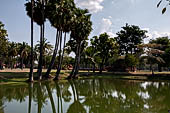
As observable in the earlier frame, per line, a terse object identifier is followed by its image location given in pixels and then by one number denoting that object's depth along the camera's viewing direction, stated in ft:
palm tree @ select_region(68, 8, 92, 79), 121.60
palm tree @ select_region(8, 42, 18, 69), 226.38
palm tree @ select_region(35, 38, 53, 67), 236.22
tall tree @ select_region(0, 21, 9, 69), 114.46
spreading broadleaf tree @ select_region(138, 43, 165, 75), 142.20
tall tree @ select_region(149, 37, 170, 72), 167.50
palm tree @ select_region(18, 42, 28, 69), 238.07
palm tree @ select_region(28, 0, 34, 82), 91.35
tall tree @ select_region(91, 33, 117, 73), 174.60
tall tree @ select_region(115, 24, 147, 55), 205.16
